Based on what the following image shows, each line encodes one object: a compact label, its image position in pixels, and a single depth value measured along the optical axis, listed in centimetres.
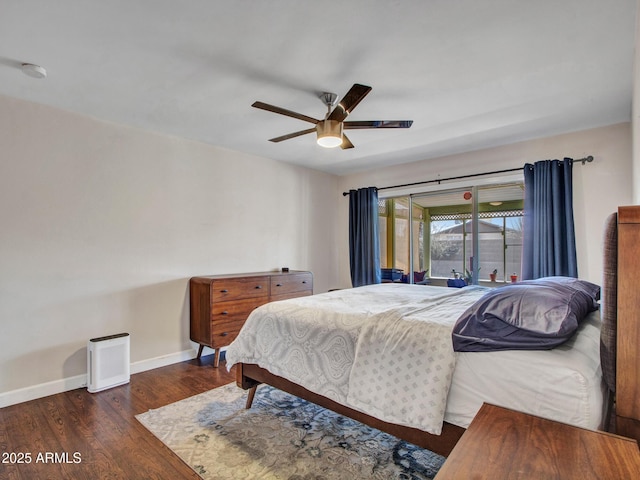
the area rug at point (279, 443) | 181
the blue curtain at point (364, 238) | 500
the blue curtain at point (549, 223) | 338
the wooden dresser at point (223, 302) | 345
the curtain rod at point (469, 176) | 340
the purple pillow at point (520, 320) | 141
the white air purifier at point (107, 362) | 285
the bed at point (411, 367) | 131
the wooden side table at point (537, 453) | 79
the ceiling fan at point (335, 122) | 224
